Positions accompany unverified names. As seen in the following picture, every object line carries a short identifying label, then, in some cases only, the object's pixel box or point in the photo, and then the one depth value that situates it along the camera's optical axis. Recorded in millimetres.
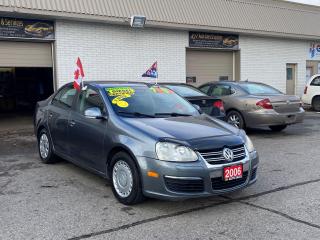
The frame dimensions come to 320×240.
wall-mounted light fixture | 9632
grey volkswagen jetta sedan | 3364
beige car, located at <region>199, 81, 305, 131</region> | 7525
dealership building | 8806
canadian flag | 4750
